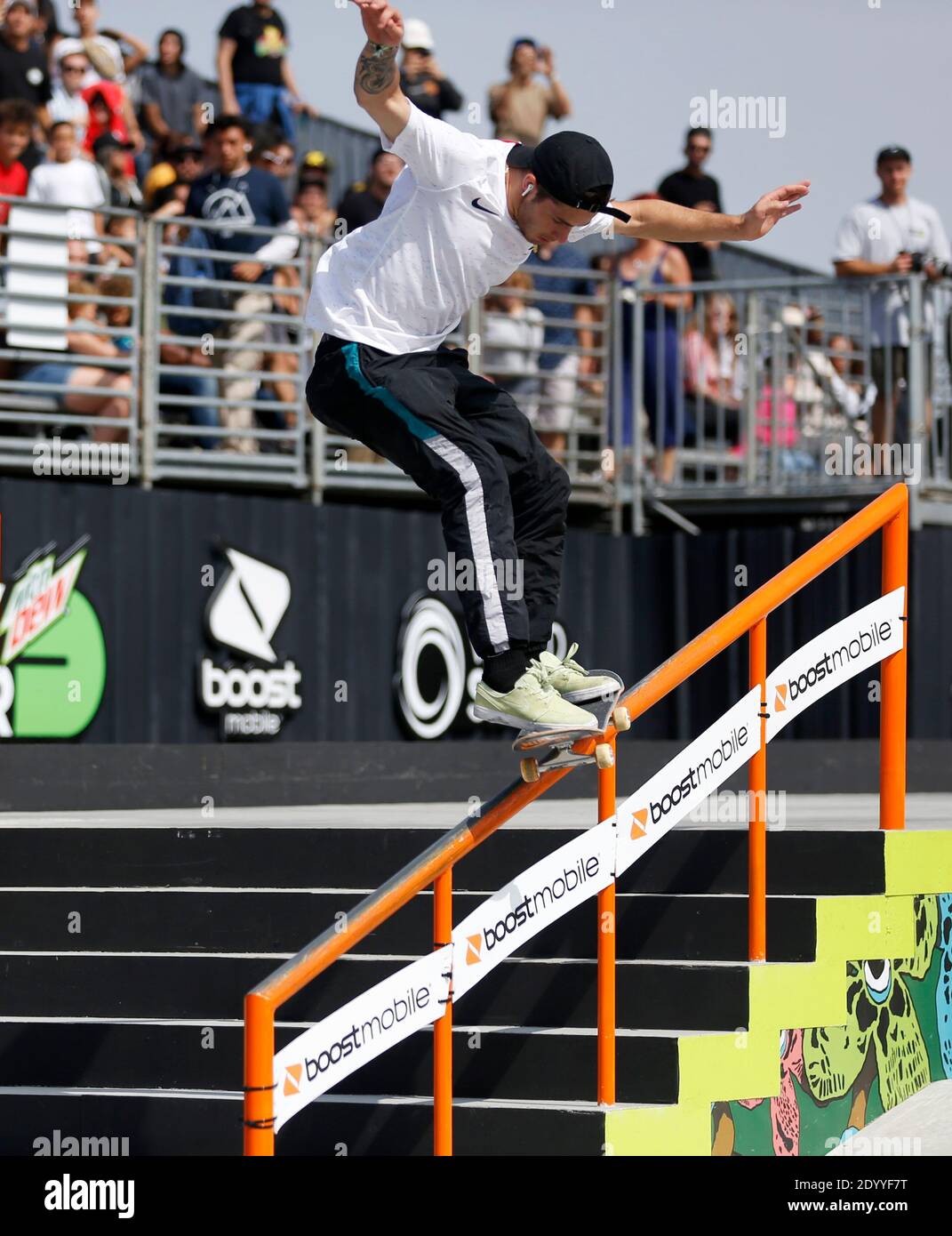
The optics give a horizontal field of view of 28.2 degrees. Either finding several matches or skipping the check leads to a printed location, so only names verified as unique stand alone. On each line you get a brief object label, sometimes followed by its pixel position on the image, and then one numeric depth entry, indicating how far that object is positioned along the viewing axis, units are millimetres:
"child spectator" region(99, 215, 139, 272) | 11672
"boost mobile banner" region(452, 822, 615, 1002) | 5297
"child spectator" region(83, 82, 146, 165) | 14141
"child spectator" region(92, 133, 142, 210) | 13219
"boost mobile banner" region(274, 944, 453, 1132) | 4609
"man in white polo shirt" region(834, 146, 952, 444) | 12703
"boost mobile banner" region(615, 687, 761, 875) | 5734
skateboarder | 5512
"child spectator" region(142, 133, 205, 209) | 13242
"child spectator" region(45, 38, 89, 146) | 14008
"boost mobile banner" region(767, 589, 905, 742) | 6340
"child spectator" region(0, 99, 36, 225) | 11891
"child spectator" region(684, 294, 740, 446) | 13508
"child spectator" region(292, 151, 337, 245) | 12965
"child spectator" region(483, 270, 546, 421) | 13320
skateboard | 5457
